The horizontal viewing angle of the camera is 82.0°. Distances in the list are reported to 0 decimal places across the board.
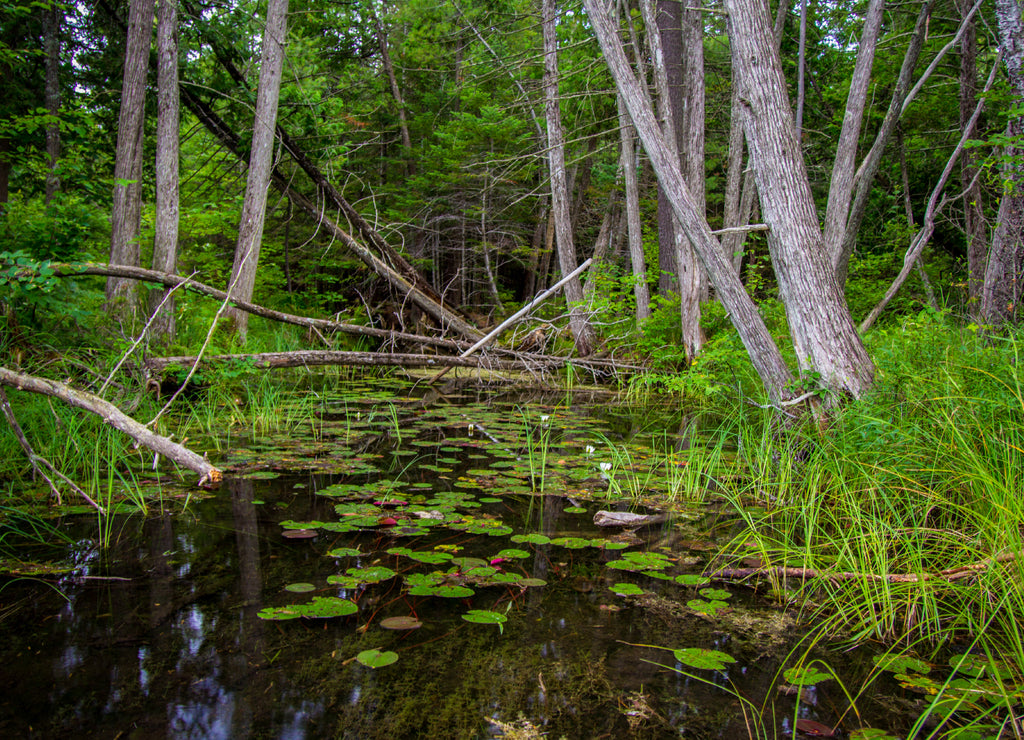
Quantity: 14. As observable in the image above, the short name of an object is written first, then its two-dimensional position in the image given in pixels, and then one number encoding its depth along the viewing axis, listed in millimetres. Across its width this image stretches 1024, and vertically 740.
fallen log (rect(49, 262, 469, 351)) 4523
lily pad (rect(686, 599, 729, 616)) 2385
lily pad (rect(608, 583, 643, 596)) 2510
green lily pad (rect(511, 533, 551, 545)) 3041
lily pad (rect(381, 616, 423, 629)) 2160
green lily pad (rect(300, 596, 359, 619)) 2193
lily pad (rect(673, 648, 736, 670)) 1967
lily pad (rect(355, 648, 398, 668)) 1906
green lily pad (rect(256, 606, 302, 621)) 2174
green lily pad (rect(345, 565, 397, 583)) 2502
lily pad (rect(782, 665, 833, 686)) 1894
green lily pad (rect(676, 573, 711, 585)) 2615
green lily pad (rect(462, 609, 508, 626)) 2203
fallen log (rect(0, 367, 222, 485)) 2484
